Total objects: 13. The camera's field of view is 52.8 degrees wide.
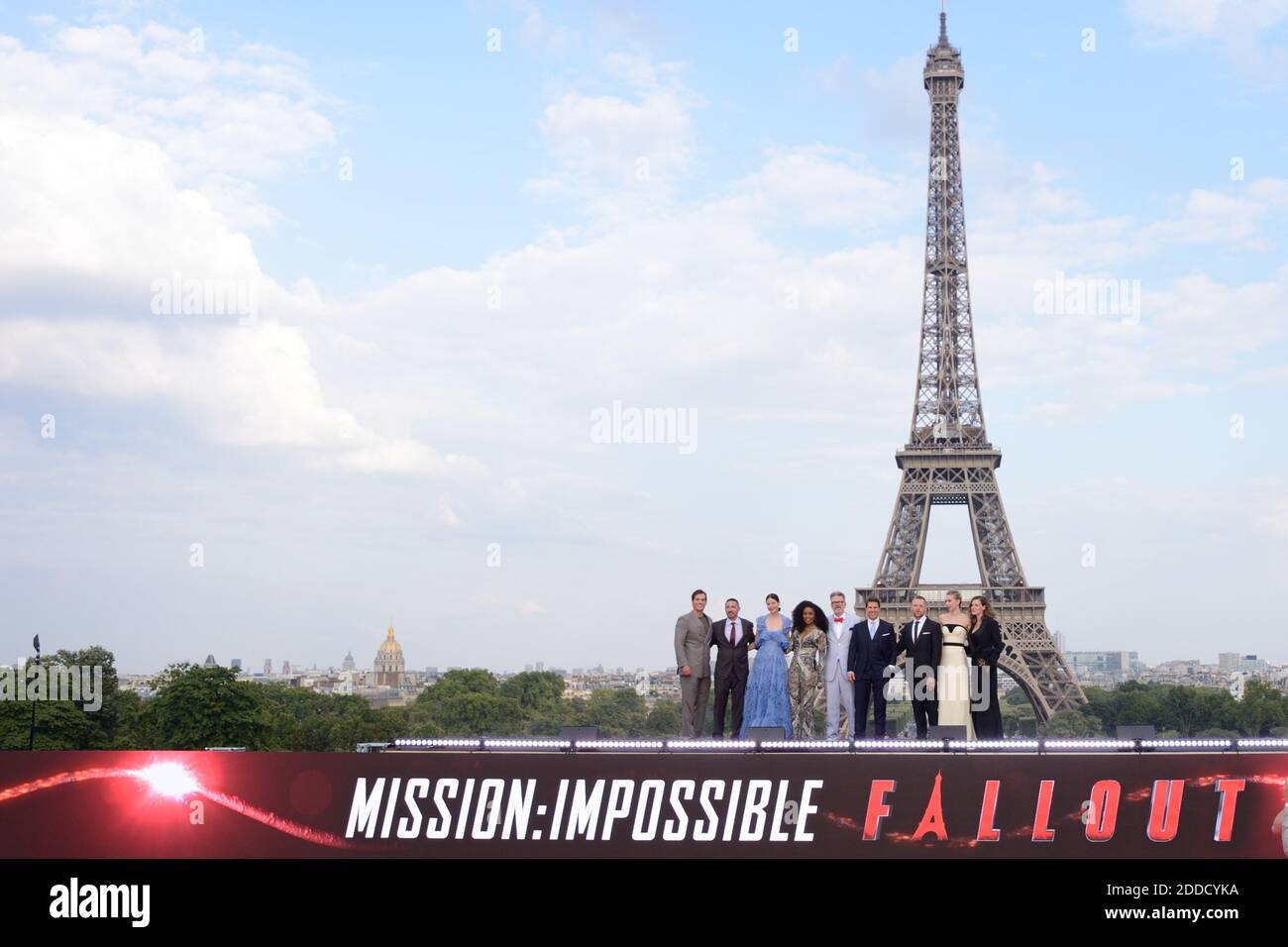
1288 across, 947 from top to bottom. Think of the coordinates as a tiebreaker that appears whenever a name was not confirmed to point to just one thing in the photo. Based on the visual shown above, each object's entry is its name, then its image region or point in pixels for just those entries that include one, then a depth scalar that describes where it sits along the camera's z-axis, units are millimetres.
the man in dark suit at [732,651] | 16375
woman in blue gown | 16375
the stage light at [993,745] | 12047
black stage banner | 11789
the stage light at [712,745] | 12141
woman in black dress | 15648
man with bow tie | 16594
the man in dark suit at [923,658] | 15914
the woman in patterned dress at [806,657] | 16422
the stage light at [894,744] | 12148
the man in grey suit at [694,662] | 16375
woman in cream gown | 15798
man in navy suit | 16328
